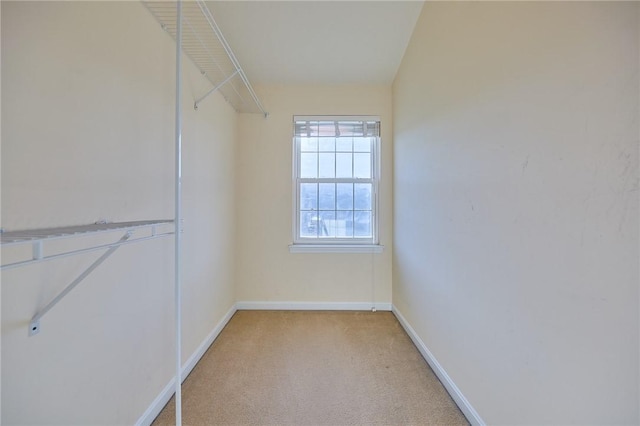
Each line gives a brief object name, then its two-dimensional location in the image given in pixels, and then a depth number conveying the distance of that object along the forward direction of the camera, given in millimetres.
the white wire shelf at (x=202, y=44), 1328
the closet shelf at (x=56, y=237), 607
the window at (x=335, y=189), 2922
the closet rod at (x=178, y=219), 1271
